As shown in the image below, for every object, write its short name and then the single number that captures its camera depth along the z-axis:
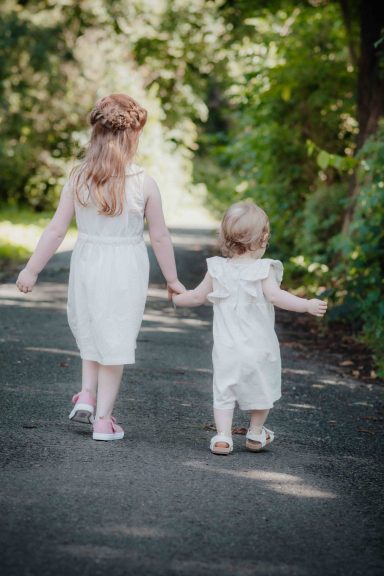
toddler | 5.01
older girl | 5.07
